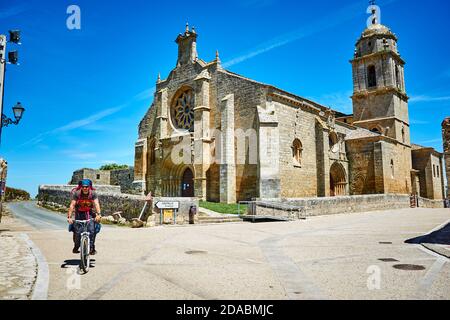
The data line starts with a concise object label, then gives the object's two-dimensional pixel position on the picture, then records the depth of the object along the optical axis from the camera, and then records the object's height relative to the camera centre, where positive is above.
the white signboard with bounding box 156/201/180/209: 13.56 -0.53
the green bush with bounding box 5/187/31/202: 33.80 -0.18
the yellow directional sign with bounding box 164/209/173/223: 13.91 -1.01
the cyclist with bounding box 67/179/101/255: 5.81 -0.27
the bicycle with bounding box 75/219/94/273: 5.29 -0.94
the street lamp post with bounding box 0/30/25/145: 10.33 +4.06
